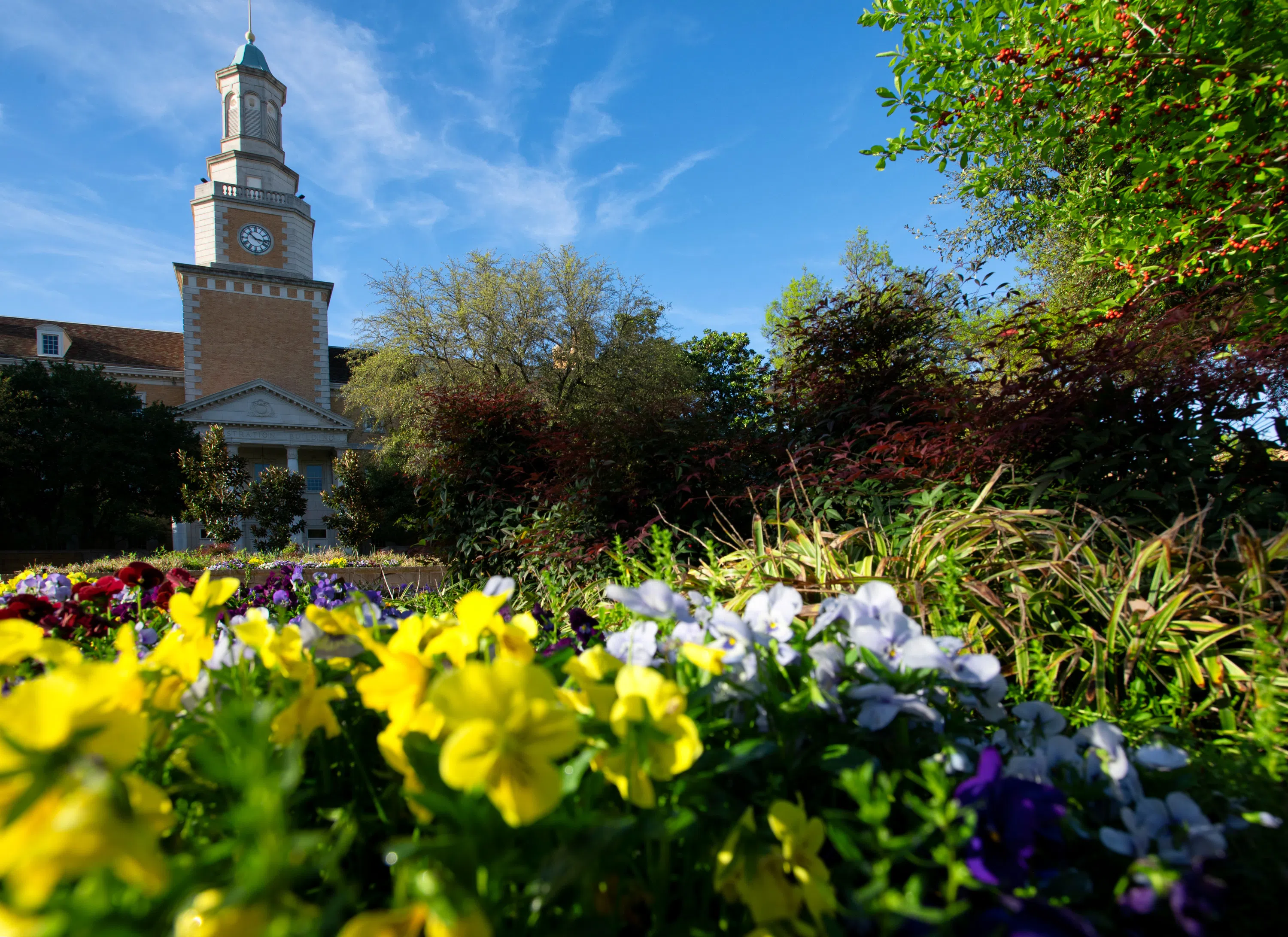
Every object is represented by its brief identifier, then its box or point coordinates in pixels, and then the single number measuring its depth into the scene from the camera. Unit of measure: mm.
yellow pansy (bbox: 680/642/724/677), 828
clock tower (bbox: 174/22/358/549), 30734
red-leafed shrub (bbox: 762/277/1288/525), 2590
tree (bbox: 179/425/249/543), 15594
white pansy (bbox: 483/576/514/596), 1014
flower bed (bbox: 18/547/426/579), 9969
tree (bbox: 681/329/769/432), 27255
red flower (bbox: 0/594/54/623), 1851
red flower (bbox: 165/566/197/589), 2063
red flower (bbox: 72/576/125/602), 2064
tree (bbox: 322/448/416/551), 17438
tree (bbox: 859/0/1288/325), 3713
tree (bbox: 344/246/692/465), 20234
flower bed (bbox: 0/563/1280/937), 505
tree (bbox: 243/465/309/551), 16328
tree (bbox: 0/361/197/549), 22734
